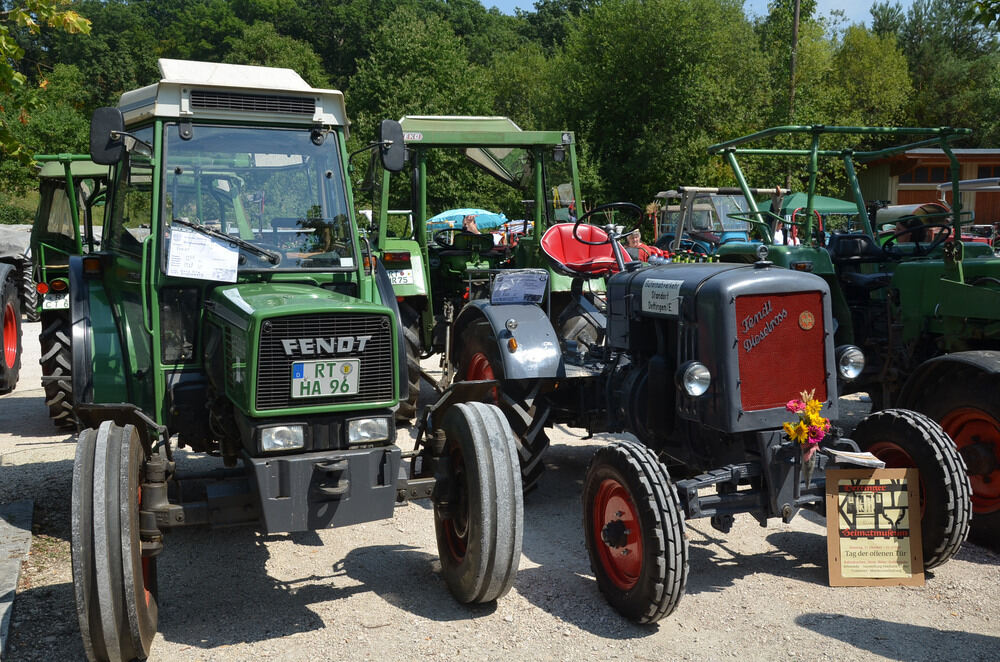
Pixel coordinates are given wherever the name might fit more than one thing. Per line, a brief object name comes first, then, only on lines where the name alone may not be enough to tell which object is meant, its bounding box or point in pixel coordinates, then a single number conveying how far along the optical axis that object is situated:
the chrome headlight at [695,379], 4.01
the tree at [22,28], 5.13
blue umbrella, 16.50
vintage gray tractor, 3.79
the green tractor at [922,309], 4.59
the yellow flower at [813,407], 3.79
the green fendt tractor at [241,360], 3.45
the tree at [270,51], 48.97
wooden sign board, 4.07
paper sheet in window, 4.18
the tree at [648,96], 28.17
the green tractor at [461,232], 7.83
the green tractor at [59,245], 7.05
